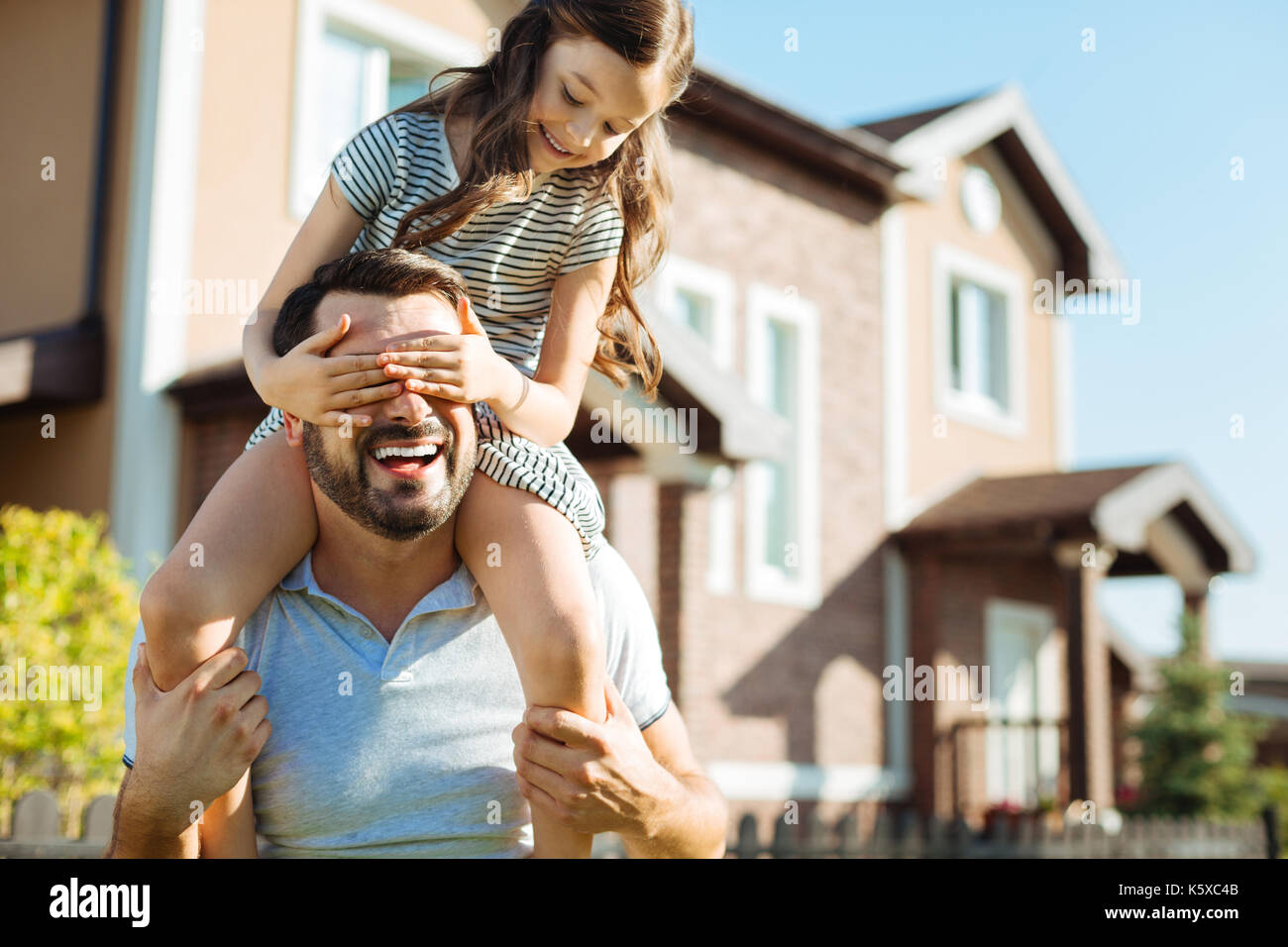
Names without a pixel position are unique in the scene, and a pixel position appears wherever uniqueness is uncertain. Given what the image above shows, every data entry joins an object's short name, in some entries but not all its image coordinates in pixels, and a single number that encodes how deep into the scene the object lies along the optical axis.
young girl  2.23
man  2.21
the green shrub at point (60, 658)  6.09
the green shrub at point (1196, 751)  13.18
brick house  8.45
